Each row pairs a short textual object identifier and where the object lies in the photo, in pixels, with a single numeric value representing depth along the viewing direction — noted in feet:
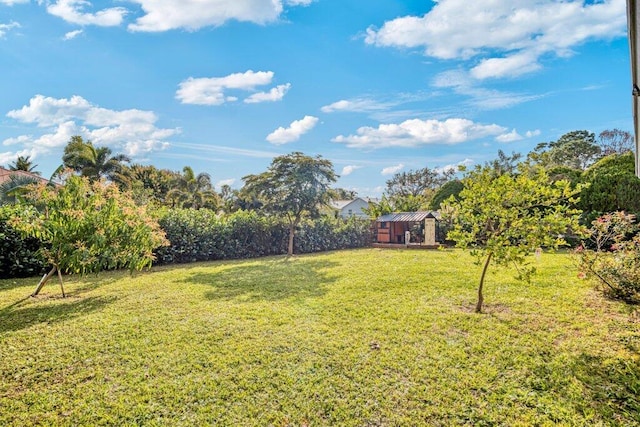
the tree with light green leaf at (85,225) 20.53
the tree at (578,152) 112.88
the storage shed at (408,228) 53.06
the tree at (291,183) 47.44
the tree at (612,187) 41.94
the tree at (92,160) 75.15
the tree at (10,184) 63.90
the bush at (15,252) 30.14
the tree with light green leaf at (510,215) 15.66
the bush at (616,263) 19.22
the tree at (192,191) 88.89
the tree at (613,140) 111.86
